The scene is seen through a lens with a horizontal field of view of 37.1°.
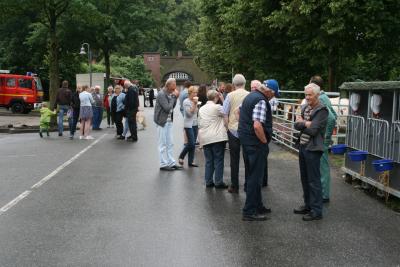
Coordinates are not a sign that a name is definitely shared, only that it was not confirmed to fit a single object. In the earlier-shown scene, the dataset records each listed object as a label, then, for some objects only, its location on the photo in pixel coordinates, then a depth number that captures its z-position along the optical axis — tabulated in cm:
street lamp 3475
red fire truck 3538
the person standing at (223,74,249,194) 931
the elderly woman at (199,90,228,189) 976
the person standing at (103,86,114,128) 2395
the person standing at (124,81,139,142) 1739
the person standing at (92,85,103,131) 2288
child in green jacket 1991
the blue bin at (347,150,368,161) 923
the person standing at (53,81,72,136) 2020
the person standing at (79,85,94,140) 1830
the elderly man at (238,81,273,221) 739
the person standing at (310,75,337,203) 839
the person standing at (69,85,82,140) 1916
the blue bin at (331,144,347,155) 1009
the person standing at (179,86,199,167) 1195
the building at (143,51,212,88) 11196
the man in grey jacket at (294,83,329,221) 749
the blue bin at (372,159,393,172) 814
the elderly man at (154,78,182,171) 1173
